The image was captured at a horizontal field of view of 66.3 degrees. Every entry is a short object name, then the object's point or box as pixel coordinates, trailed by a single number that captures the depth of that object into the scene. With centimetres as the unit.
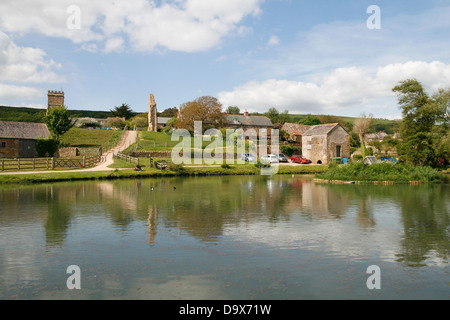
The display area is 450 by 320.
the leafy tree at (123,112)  11312
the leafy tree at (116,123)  9569
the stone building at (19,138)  5138
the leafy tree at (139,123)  8676
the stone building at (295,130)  7600
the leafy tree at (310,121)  9944
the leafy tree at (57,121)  5619
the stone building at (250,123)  9031
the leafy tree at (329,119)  11102
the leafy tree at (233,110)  12341
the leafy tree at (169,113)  13212
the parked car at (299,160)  5621
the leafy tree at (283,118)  11050
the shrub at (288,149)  6506
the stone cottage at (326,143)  5694
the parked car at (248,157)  5128
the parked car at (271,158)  5381
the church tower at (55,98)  8619
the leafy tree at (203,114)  7681
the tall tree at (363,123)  7259
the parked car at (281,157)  5668
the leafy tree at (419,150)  4494
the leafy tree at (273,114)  11038
